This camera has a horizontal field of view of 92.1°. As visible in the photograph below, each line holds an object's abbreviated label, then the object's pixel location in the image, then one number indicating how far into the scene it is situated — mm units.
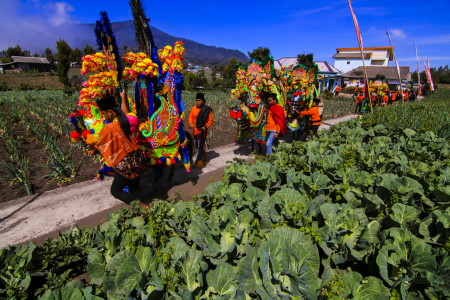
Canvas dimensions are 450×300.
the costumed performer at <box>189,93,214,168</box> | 4855
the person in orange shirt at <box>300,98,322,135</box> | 6949
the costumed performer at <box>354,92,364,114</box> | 14204
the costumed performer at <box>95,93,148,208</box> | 2939
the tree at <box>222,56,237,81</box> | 33469
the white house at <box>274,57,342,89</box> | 30459
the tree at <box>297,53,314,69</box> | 27891
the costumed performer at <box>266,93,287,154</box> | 5394
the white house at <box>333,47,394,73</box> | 46875
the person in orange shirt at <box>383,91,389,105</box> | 15812
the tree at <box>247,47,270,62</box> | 28531
